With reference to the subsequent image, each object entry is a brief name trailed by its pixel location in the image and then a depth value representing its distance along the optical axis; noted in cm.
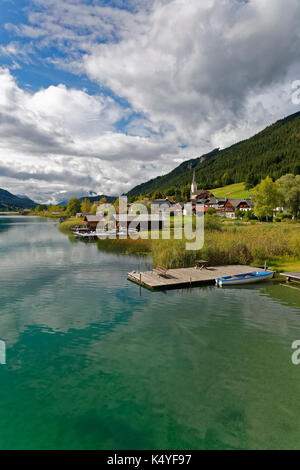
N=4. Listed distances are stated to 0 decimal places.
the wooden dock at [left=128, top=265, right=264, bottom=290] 2480
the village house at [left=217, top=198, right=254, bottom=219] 11951
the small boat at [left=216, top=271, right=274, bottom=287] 2508
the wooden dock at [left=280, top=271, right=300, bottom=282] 2583
